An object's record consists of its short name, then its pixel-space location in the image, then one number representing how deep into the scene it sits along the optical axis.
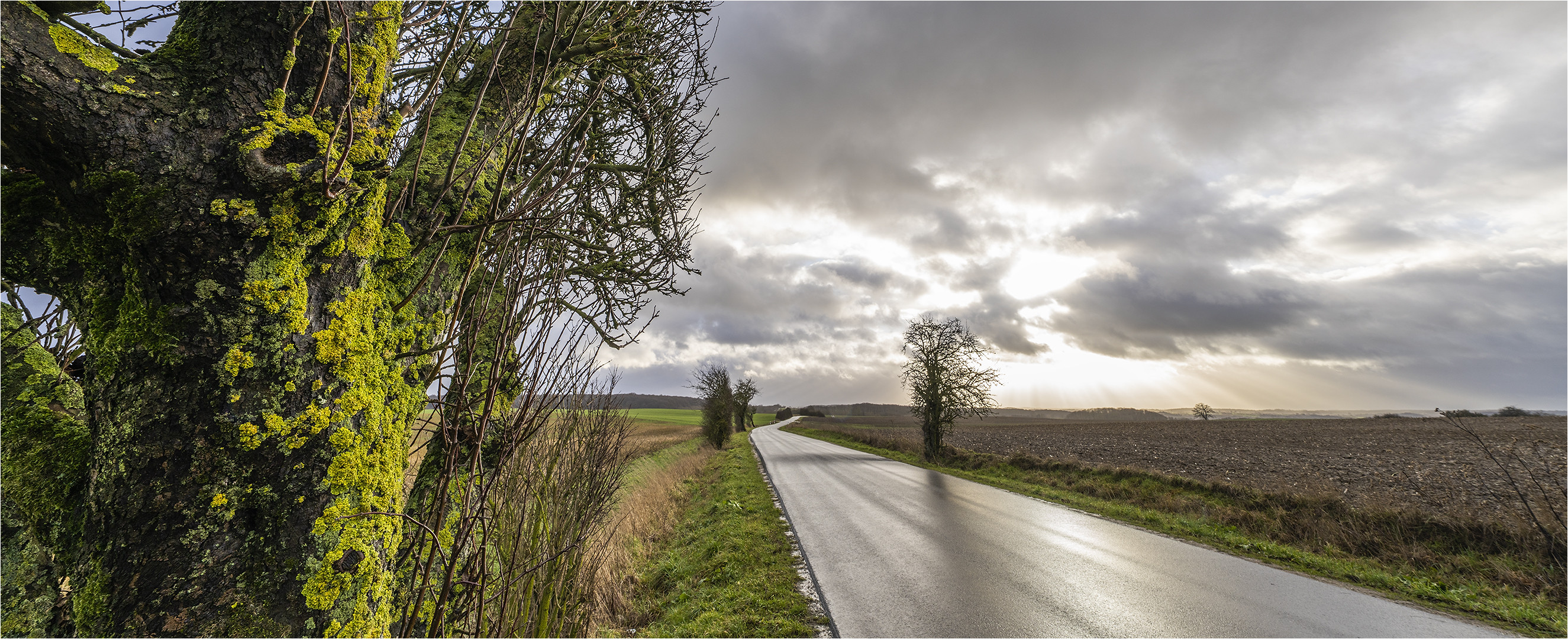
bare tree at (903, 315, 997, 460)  25.77
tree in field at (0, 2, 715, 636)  1.37
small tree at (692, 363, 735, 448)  34.25
